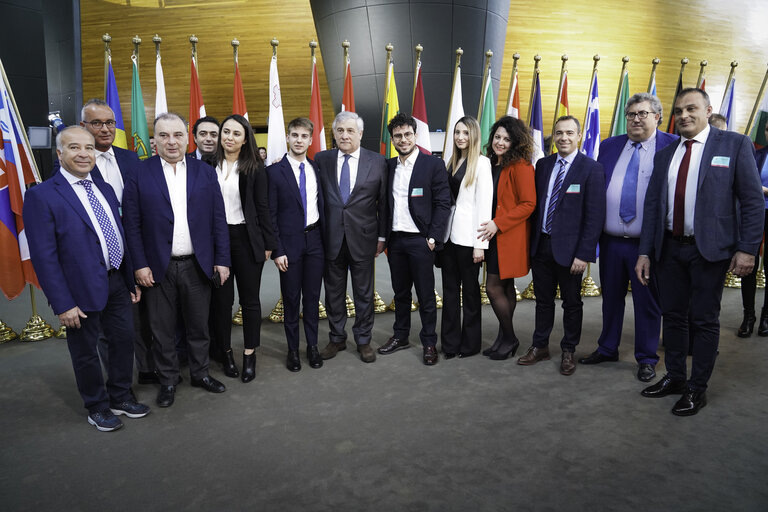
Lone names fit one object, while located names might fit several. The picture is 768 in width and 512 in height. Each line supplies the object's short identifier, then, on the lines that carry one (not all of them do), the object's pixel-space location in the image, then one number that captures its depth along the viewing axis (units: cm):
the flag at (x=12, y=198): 360
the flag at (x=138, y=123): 403
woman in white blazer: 318
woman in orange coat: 314
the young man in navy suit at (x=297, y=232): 304
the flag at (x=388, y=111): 463
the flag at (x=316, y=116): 456
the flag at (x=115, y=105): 394
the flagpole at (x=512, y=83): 496
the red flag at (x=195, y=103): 438
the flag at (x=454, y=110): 490
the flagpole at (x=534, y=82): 471
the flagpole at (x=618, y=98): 509
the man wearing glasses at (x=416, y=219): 318
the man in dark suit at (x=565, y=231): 299
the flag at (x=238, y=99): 447
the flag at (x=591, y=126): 523
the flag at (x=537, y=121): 493
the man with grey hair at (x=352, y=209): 321
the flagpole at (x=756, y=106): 484
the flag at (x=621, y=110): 516
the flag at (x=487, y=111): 496
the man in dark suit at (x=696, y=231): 240
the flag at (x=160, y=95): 426
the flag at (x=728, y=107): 541
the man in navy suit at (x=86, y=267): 218
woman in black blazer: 292
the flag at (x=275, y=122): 437
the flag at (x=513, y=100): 502
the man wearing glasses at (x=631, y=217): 295
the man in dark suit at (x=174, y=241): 258
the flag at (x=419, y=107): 472
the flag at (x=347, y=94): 456
